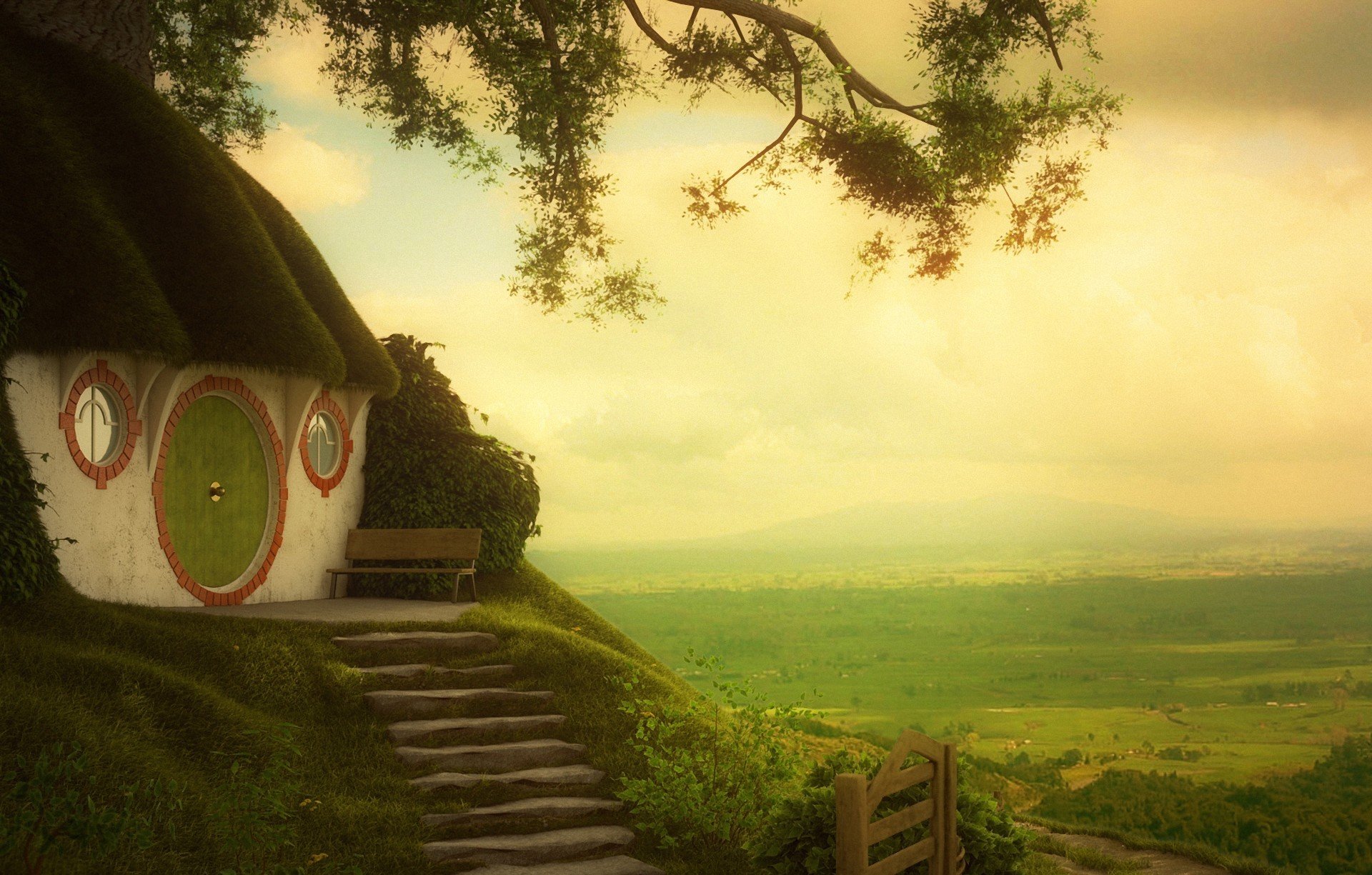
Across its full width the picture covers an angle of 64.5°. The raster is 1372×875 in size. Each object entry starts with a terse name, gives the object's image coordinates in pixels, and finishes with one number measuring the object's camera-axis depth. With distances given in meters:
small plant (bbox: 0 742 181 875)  5.04
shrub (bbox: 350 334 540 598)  16.23
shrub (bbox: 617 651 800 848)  8.89
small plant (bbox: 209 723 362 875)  6.58
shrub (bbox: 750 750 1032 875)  6.39
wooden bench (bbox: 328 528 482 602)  14.74
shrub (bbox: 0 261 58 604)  10.64
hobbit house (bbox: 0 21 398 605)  11.84
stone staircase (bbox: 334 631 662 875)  8.76
